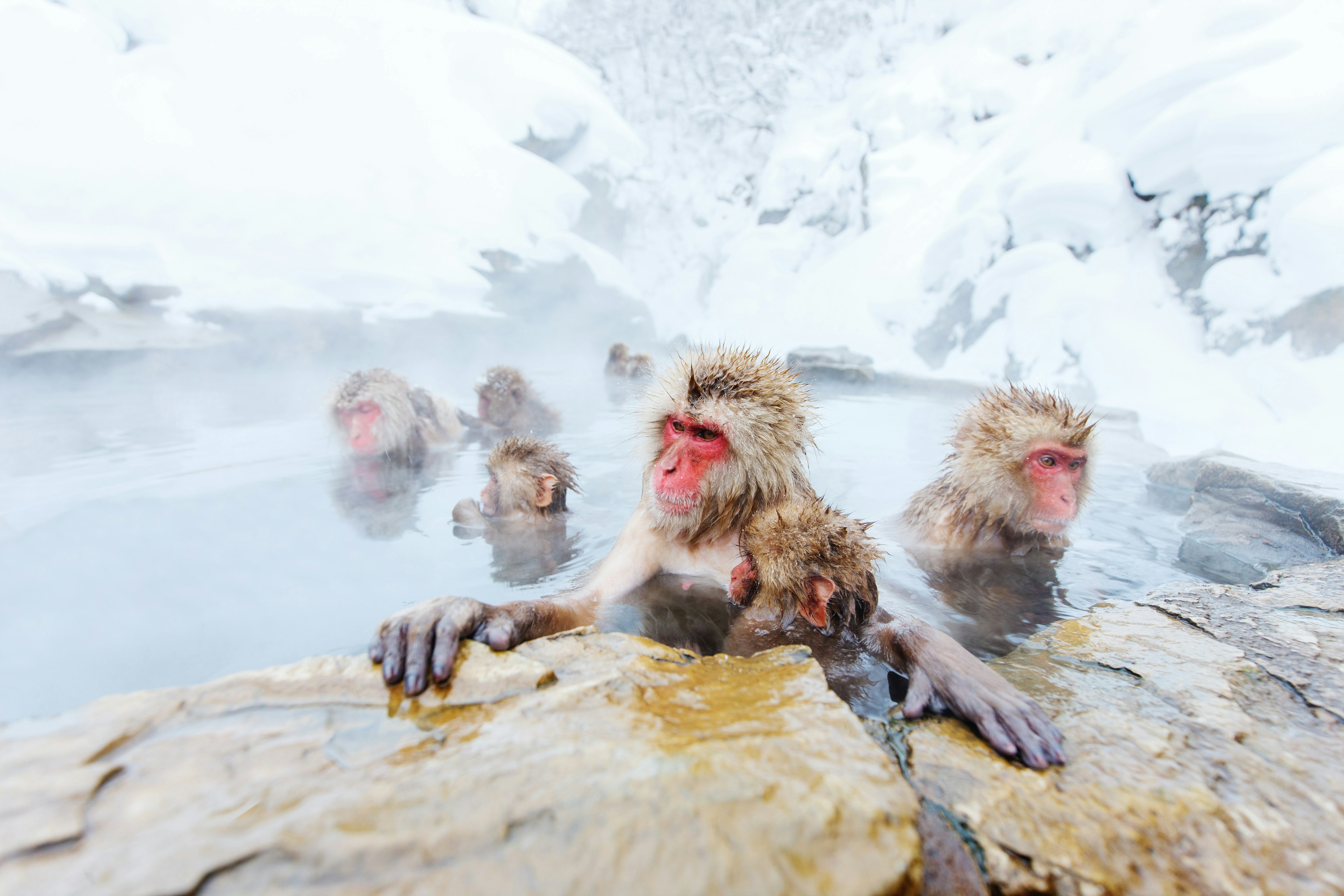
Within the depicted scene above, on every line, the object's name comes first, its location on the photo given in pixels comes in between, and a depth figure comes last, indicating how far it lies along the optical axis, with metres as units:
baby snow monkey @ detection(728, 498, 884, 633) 0.49
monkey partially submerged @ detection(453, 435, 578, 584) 0.84
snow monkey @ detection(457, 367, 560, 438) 1.29
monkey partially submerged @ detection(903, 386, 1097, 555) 0.68
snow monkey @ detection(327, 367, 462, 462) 1.07
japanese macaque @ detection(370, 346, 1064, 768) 0.44
